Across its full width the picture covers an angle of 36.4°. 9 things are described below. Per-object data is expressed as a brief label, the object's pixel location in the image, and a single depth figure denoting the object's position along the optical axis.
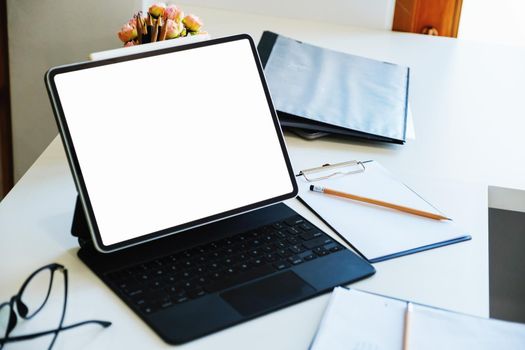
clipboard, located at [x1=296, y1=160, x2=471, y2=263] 1.01
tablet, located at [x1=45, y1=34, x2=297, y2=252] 0.91
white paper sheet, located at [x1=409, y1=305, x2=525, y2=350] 0.82
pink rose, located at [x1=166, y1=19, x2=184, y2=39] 1.24
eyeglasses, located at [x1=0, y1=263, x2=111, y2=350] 0.81
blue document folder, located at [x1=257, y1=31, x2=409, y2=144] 1.29
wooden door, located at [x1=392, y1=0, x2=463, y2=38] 1.84
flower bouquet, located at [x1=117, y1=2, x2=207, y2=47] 1.24
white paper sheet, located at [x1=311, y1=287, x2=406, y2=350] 0.82
